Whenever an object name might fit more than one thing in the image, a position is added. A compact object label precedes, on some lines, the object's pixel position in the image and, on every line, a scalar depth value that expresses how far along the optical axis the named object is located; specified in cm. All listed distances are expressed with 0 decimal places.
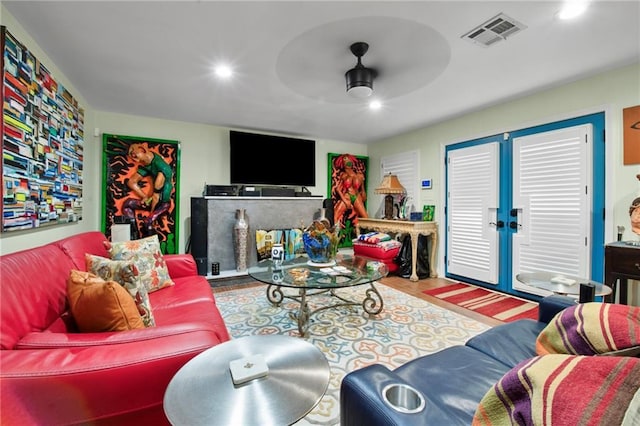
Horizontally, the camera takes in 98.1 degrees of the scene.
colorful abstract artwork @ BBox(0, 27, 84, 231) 165
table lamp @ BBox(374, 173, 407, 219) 473
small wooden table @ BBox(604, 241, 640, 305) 218
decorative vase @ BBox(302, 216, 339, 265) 269
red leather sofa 84
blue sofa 83
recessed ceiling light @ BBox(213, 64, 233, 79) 249
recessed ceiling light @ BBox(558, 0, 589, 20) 169
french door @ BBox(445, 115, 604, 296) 279
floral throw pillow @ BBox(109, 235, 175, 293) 206
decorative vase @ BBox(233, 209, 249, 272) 421
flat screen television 439
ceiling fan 239
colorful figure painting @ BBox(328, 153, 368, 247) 541
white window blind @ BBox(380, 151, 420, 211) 462
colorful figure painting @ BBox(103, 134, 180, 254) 370
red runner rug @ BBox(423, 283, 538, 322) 284
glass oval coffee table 227
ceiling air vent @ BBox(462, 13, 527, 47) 187
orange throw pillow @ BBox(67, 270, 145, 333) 120
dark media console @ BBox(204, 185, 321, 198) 414
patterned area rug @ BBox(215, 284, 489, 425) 193
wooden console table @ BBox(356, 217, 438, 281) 408
